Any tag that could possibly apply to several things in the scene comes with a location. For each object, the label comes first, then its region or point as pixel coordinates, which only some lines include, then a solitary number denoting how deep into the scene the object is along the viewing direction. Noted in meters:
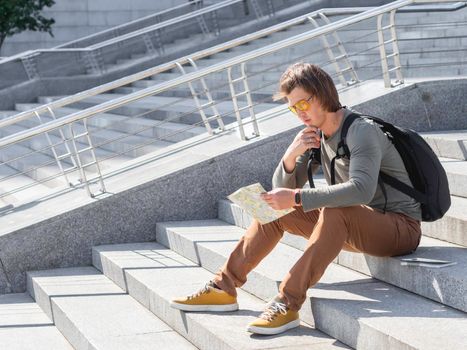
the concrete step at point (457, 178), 6.29
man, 4.72
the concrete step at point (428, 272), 4.67
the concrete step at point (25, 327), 6.00
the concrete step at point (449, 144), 7.11
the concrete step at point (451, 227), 5.43
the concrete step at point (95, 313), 5.39
